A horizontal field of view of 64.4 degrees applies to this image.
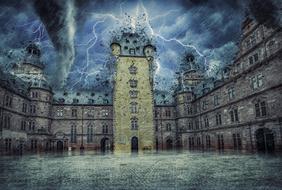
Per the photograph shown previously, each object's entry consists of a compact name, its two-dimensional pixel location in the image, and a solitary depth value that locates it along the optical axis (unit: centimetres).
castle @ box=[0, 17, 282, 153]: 2958
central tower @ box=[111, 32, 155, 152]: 5091
